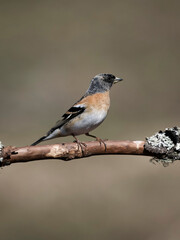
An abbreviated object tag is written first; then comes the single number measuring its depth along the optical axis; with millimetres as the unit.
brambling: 6867
